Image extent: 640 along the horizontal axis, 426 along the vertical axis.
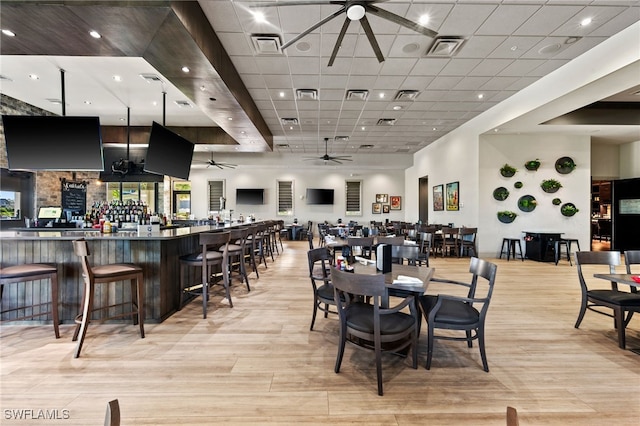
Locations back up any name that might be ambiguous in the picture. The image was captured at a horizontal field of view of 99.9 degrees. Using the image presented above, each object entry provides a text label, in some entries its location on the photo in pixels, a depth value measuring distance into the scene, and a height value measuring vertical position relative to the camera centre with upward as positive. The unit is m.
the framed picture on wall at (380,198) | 13.52 +0.65
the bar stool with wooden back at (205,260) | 3.46 -0.66
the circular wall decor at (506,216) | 7.43 -0.14
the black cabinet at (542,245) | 7.00 -0.90
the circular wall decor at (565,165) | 7.40 +1.26
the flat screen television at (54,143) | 4.55 +1.18
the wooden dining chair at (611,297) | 2.64 -0.90
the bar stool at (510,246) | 7.35 -0.99
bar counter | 3.16 -0.61
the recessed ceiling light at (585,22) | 3.70 +2.64
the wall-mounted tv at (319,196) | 13.16 +0.74
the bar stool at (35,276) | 2.70 -0.67
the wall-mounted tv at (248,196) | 13.13 +0.74
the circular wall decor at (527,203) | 7.45 +0.22
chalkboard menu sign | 8.14 +0.48
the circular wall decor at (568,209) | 7.39 +0.05
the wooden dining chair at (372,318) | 1.93 -0.89
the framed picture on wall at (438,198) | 9.57 +0.47
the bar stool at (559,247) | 6.85 -0.94
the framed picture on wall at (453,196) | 8.52 +0.50
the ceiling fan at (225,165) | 11.94 +2.10
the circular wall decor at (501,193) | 7.46 +0.50
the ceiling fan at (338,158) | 11.29 +2.43
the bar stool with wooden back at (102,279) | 2.61 -0.70
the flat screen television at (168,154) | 4.96 +1.16
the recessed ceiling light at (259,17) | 3.55 +2.61
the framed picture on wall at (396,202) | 13.55 +0.45
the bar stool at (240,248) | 4.49 -0.63
